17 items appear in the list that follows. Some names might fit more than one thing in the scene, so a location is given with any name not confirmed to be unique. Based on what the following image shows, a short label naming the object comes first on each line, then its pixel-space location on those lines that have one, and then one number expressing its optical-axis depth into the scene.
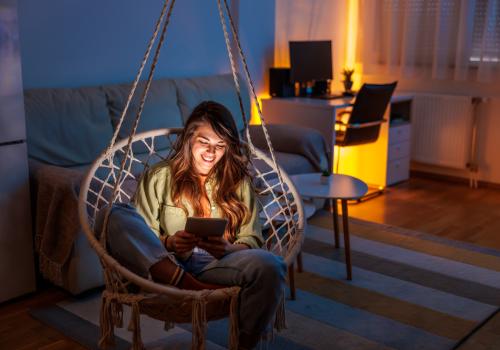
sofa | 2.63
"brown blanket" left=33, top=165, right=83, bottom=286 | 2.59
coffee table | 2.90
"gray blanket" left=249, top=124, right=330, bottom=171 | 3.90
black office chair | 4.17
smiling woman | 1.77
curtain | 4.60
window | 4.51
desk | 4.37
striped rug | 2.40
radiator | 4.82
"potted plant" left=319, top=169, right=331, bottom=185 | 3.11
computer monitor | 4.67
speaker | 4.68
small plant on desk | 5.02
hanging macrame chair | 1.74
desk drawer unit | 4.76
